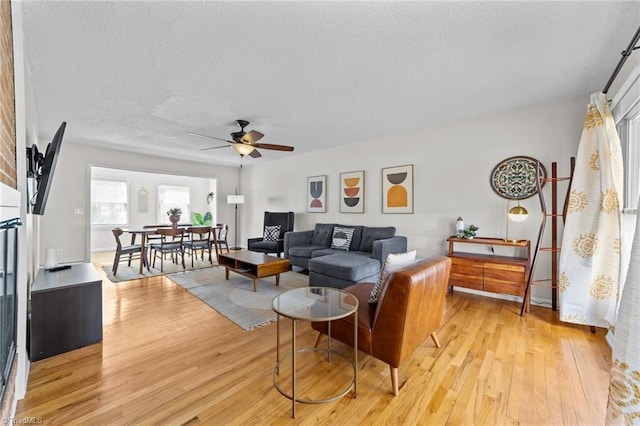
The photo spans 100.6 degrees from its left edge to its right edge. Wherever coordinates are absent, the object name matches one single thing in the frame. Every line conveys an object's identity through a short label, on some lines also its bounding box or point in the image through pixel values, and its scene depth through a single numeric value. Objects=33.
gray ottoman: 3.38
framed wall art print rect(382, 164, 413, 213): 4.32
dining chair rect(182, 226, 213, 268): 5.02
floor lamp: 6.95
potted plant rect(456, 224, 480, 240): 3.46
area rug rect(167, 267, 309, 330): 2.83
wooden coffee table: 3.63
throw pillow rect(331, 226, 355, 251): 4.66
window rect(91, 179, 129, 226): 7.38
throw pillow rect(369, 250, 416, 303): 1.90
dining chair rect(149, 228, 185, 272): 4.72
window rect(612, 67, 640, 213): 2.20
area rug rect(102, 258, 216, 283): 4.29
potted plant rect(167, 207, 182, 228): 5.27
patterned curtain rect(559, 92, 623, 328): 2.30
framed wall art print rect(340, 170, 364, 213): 4.98
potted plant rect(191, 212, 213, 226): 7.22
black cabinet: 2.03
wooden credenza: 3.04
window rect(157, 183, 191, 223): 8.38
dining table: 4.51
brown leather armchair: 1.62
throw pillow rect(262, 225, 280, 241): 5.74
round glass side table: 1.57
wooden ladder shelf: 2.82
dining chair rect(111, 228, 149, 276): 4.34
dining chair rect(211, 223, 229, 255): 5.44
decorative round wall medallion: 3.25
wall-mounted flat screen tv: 1.88
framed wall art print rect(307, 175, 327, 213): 5.61
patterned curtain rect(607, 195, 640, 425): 0.98
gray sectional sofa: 3.46
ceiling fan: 3.53
